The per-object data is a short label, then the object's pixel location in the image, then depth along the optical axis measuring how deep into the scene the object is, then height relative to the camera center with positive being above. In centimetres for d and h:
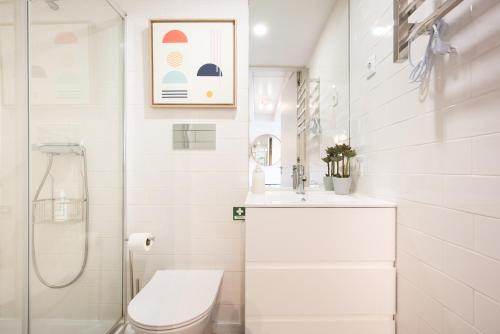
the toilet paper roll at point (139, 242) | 147 -44
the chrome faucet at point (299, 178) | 158 -7
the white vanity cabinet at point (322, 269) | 110 -45
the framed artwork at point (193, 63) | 157 +65
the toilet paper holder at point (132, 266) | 151 -62
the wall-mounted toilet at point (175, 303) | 103 -62
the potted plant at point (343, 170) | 148 -2
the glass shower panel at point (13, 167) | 107 +0
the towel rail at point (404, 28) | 79 +47
